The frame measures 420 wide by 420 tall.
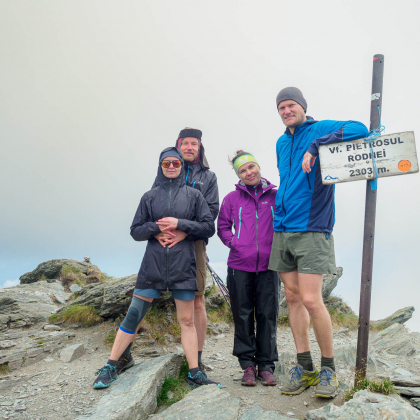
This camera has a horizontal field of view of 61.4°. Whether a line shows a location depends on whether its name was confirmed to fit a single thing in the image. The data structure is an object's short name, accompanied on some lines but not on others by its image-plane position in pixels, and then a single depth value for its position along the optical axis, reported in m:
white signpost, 5.18
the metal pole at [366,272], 5.35
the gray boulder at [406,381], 5.38
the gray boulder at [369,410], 4.14
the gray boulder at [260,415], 4.66
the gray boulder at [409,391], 5.07
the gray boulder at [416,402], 4.92
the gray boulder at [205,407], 4.75
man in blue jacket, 5.14
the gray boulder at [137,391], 4.88
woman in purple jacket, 6.04
